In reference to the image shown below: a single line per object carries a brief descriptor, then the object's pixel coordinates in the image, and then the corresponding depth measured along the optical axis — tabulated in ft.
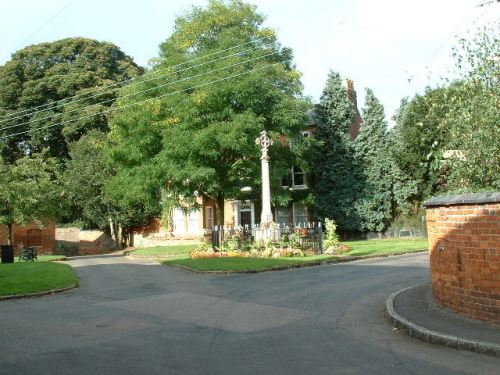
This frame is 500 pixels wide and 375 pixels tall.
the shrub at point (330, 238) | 89.04
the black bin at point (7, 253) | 90.61
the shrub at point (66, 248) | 146.30
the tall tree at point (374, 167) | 129.90
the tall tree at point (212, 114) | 98.22
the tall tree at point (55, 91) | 162.71
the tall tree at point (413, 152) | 120.26
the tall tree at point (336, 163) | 133.08
